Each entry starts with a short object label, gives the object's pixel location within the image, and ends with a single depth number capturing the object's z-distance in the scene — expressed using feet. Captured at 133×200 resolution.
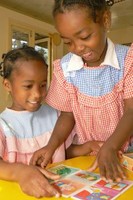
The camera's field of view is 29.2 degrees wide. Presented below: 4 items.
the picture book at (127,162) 2.38
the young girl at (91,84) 2.53
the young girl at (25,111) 3.10
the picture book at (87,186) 1.81
